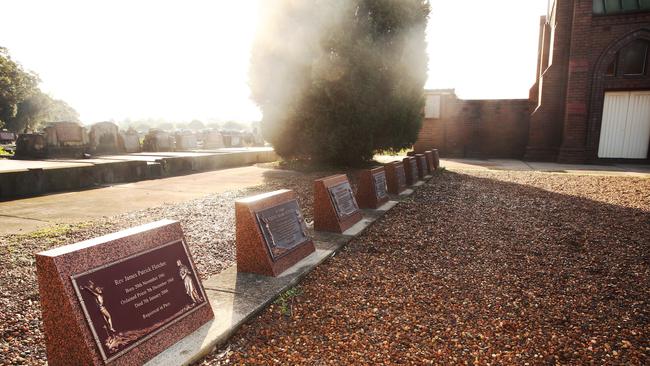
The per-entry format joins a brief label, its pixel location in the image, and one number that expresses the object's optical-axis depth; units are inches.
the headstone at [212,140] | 949.5
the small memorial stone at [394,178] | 342.6
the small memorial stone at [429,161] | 506.9
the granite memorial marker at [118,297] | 77.5
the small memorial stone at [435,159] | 554.3
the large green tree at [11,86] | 1597.6
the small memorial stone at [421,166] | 454.1
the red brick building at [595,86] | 642.8
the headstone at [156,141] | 762.2
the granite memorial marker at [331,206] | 208.8
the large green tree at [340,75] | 454.6
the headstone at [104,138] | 652.7
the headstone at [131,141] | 711.1
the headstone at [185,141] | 827.4
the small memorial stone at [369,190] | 277.7
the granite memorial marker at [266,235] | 143.9
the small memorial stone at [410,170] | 397.1
